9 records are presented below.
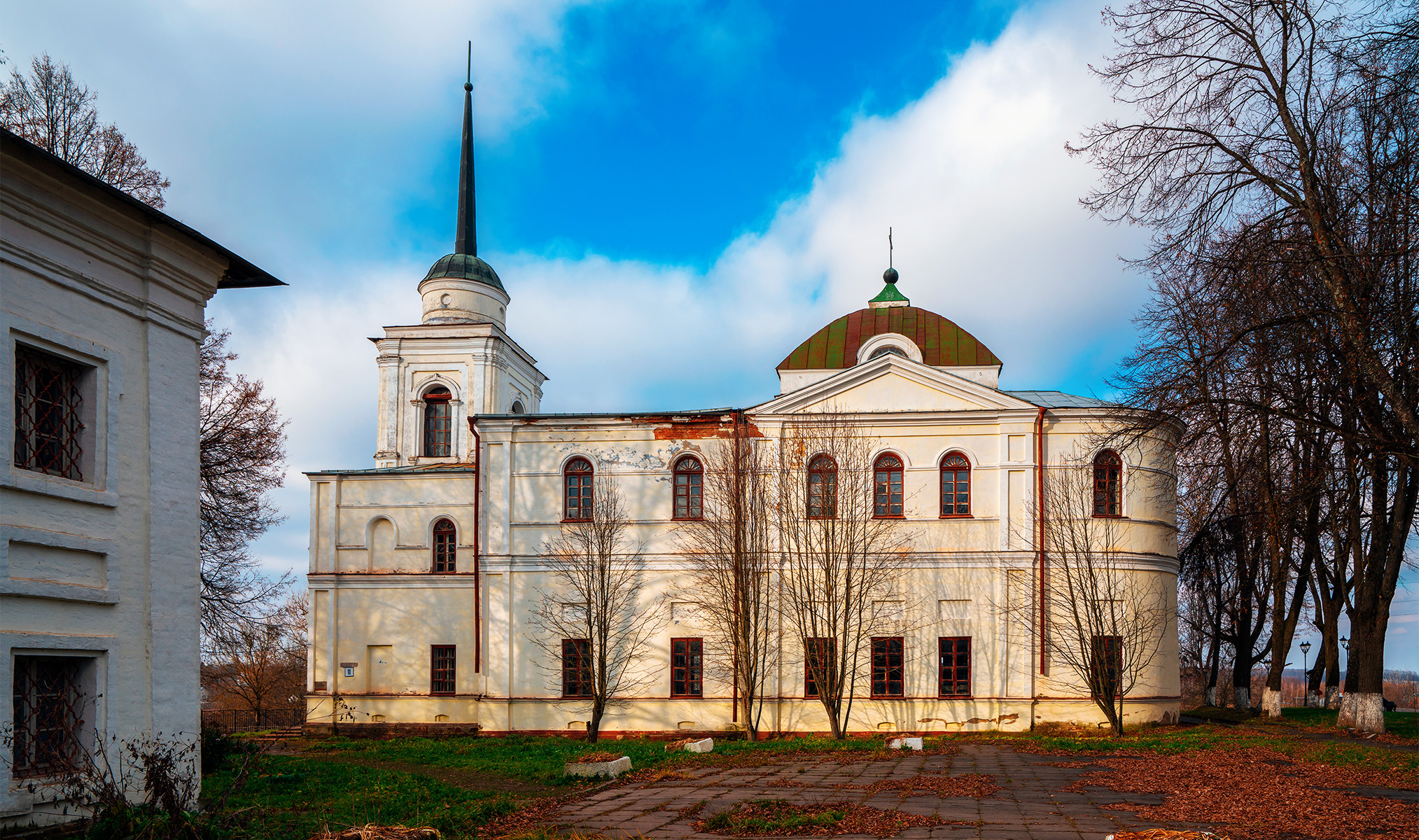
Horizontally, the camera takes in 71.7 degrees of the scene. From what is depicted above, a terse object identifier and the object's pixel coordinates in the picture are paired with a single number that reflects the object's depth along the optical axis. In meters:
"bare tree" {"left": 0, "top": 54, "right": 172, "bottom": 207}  17.44
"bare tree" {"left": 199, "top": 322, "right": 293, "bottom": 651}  19.44
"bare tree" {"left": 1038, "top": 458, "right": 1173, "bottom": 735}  21.48
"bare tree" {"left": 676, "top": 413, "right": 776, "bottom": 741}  22.17
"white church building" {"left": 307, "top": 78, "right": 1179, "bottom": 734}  22.45
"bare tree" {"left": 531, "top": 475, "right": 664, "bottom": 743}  22.97
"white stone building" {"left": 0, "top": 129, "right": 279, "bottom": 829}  8.31
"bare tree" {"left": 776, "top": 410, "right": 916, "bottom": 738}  22.00
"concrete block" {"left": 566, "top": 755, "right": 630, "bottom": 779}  14.52
